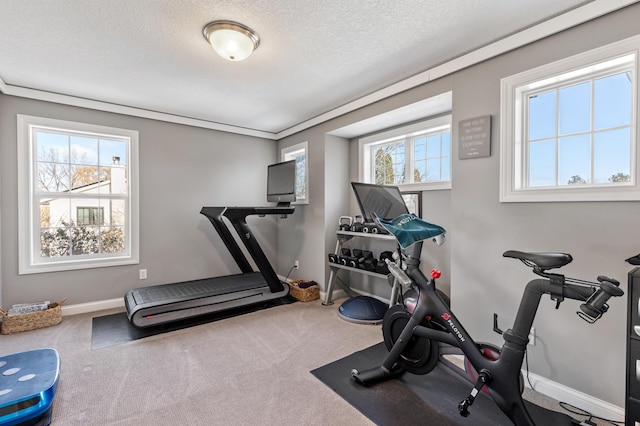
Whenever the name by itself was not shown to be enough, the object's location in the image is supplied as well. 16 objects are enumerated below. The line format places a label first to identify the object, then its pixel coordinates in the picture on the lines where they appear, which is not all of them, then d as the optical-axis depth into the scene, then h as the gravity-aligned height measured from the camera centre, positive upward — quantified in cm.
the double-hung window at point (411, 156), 332 +67
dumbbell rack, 354 -77
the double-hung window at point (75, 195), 338 +16
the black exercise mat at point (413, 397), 184 -131
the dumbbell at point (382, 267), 340 -69
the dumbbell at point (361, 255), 364 -61
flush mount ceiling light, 212 +127
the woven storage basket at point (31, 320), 301 -118
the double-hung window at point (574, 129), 187 +57
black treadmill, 317 -103
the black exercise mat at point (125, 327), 293 -130
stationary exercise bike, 152 -82
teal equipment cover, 204 -15
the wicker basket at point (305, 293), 411 -119
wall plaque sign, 241 +60
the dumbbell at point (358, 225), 374 -21
